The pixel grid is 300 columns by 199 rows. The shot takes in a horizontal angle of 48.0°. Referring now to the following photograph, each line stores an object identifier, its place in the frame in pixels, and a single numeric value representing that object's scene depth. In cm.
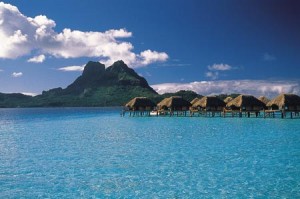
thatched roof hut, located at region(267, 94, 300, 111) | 5347
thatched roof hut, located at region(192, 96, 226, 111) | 6217
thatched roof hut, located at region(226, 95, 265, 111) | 5769
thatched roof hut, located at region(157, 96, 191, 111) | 6669
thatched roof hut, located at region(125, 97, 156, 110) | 7081
